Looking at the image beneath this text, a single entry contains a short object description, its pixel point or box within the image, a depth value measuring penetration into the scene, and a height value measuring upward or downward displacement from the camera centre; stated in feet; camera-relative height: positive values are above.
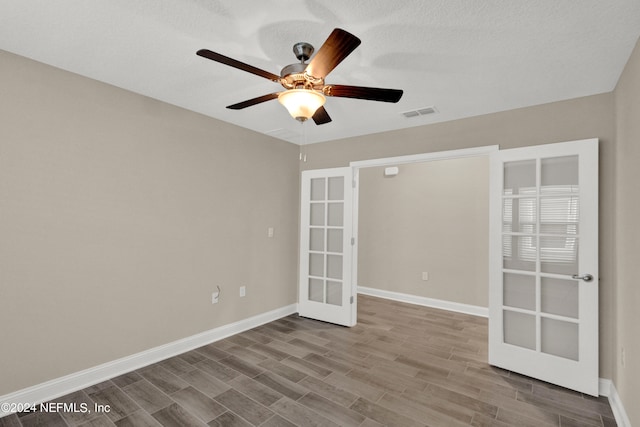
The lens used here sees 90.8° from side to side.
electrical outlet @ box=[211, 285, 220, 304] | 11.90 -2.91
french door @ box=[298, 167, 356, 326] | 13.67 -1.11
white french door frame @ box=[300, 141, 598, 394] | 10.34 +2.49
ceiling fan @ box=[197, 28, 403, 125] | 5.49 +2.70
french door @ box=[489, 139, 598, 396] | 8.55 -1.04
